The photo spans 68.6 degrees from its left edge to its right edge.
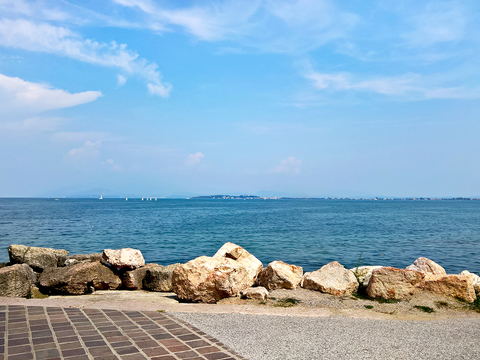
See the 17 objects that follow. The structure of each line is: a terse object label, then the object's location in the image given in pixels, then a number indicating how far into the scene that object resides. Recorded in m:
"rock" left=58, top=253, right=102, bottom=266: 14.19
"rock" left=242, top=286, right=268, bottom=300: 9.41
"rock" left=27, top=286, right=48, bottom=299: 10.41
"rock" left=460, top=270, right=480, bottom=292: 10.78
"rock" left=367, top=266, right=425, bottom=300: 9.68
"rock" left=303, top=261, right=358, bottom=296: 10.36
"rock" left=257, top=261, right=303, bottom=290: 10.77
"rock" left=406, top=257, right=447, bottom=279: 12.48
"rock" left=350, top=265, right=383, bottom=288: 10.87
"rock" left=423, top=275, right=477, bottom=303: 9.55
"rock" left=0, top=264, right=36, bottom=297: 10.02
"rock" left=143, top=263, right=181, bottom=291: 11.64
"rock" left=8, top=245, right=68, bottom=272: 13.48
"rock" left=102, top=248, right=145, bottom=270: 11.87
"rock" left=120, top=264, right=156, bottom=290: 11.93
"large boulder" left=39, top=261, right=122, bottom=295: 11.00
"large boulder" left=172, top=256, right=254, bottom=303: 9.44
